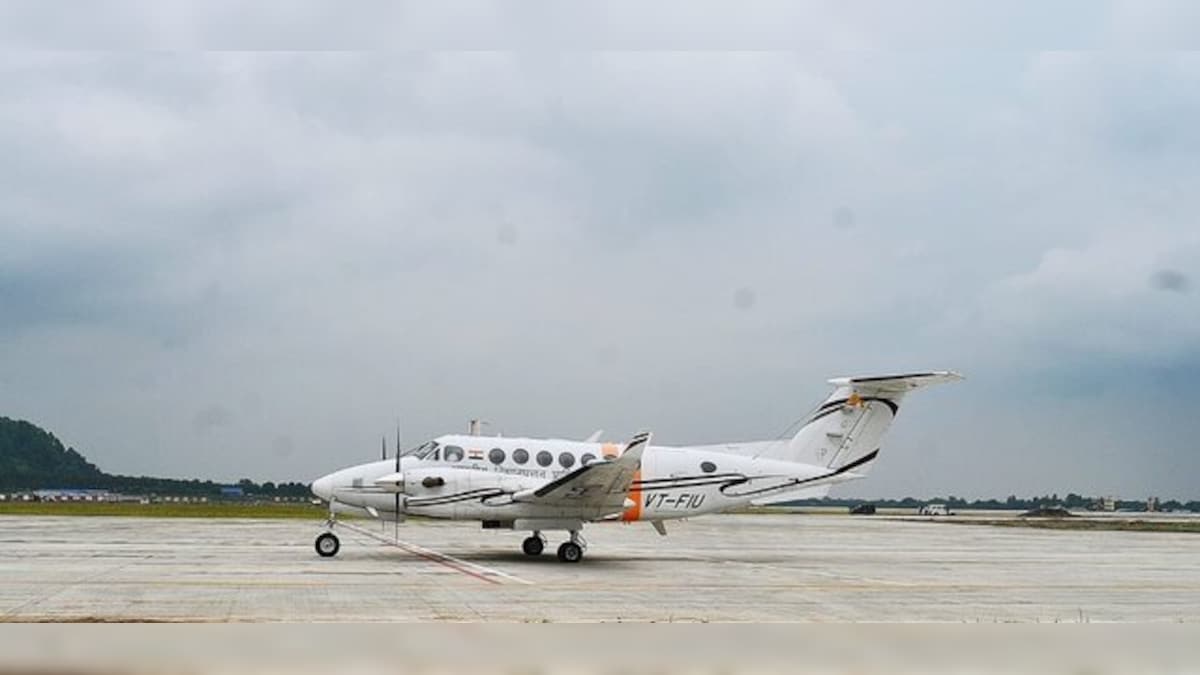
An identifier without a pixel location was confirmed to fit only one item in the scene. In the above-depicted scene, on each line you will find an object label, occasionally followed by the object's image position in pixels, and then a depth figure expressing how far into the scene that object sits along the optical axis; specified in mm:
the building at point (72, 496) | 115075
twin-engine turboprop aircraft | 23359
